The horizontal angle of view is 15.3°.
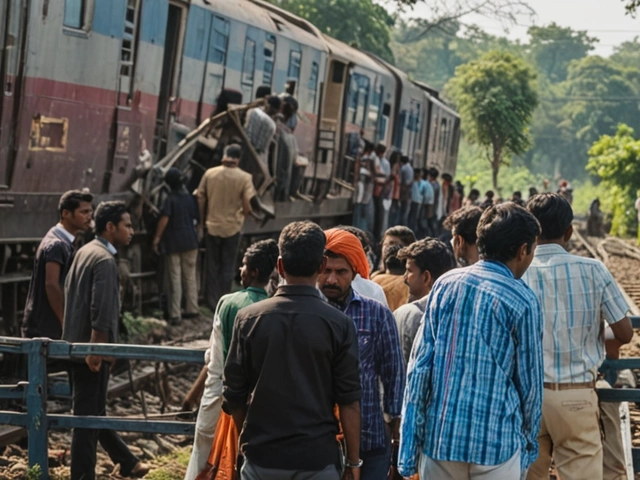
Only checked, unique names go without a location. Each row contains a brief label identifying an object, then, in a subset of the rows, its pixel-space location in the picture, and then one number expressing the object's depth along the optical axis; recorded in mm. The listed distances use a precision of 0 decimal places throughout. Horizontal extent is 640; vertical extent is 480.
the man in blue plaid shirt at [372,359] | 9620
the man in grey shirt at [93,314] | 13363
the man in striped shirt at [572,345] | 10293
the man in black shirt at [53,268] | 14930
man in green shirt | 10832
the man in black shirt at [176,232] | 26499
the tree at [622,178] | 71459
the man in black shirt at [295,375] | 8713
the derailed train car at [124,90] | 20700
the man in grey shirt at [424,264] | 11336
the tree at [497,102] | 95732
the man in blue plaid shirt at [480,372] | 8628
